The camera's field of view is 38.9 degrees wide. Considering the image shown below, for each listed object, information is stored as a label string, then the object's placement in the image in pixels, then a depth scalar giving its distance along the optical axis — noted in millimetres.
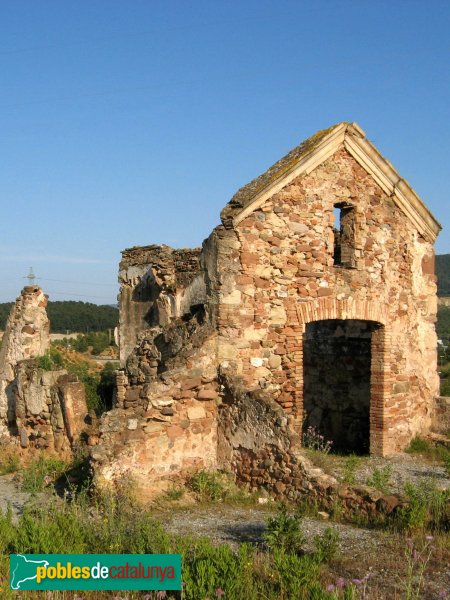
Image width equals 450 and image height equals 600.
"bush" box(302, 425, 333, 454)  9391
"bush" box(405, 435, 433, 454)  10172
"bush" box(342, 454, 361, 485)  7426
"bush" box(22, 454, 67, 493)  8461
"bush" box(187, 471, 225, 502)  7844
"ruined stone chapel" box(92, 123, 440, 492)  7992
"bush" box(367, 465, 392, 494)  7355
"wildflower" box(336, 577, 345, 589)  4391
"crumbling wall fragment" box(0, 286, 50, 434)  11305
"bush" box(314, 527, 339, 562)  5218
